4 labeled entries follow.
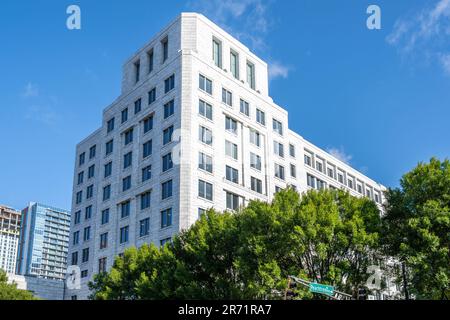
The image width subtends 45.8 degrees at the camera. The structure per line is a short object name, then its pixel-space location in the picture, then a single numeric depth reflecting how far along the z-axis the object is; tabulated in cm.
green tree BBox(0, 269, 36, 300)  5466
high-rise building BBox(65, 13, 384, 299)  5734
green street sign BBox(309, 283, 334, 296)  2838
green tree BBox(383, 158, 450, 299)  3303
